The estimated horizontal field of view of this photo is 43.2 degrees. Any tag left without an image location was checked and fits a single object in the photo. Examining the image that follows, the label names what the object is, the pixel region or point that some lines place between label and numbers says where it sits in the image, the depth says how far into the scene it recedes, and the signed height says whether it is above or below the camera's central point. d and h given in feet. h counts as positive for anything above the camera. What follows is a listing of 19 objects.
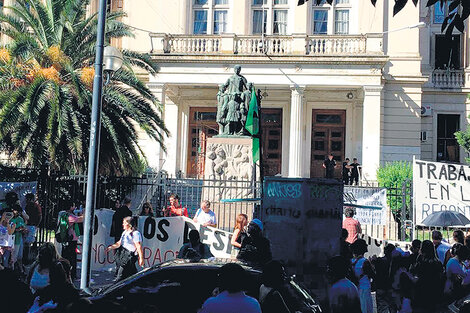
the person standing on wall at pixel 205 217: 41.01 -2.84
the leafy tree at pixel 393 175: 74.54 +0.96
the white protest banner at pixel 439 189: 42.60 -0.36
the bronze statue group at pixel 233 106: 57.98 +6.99
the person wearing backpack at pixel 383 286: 25.05 -4.41
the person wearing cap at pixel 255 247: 24.90 -2.98
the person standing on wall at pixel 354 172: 82.49 +1.25
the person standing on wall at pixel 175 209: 47.60 -2.74
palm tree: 53.62 +7.23
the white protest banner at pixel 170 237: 38.52 -4.04
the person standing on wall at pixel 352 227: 38.81 -3.01
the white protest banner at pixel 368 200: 50.19 -1.67
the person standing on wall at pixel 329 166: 84.79 +2.02
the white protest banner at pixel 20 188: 45.24 -1.42
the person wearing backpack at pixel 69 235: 38.06 -4.13
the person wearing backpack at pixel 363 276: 23.89 -3.84
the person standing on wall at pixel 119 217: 37.78 -2.82
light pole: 30.42 +1.09
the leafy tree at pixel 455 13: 18.75 +5.65
